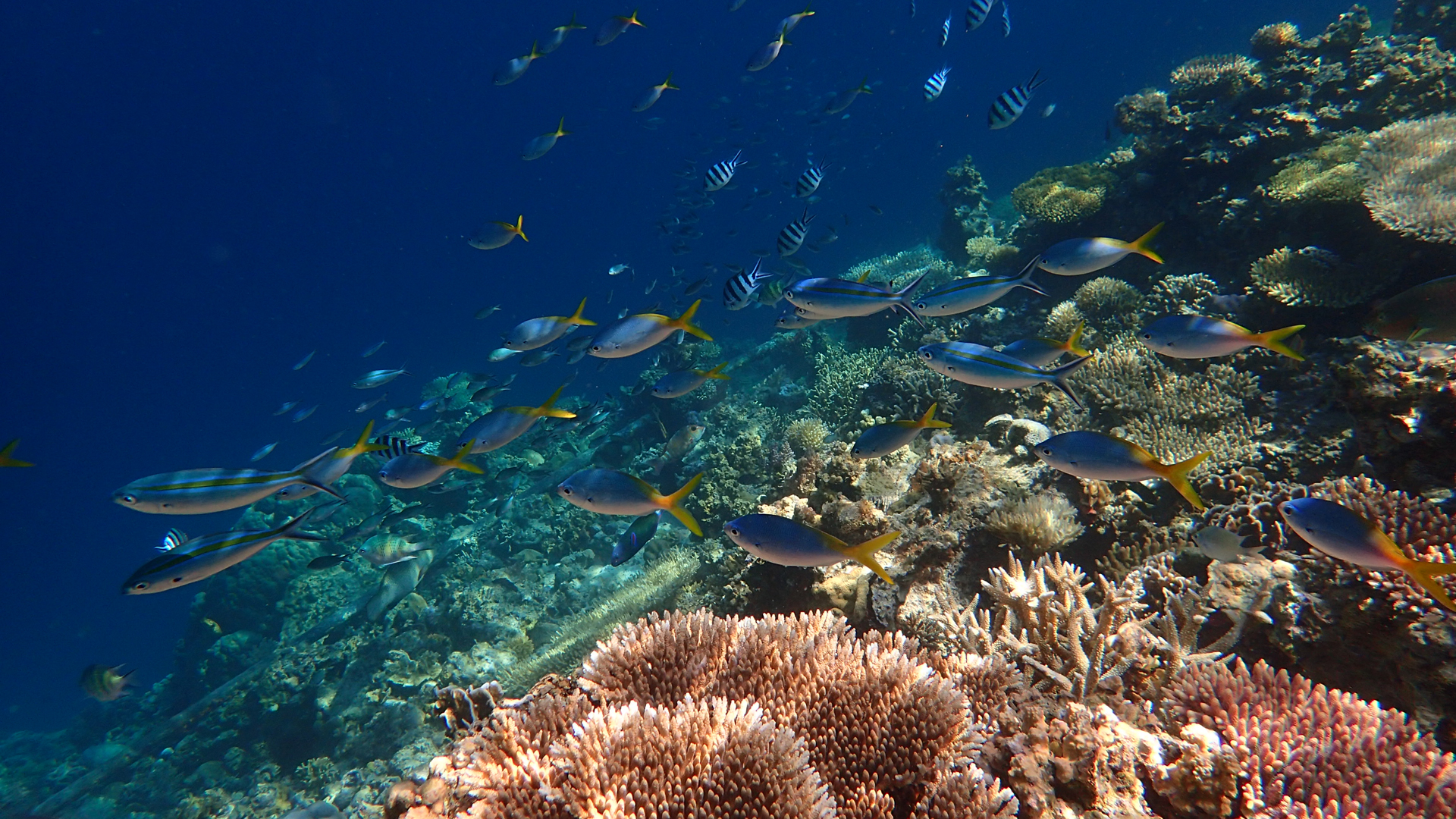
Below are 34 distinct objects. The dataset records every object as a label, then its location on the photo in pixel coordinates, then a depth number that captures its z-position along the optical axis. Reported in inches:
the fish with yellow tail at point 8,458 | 163.4
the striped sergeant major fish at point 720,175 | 321.4
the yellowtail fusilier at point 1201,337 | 142.5
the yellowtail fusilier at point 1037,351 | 175.6
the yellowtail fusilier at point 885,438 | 166.3
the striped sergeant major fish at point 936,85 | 370.3
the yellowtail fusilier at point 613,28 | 365.8
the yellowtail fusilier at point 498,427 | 185.0
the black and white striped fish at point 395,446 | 221.5
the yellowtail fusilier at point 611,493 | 139.3
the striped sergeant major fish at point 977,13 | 323.6
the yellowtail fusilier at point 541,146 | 391.5
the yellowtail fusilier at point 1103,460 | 111.5
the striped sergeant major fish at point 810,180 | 328.8
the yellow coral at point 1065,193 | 338.0
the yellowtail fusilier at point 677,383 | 246.2
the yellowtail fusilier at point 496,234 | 290.4
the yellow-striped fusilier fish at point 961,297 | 188.4
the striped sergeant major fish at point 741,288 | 234.2
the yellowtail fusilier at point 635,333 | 184.5
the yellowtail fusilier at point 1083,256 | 180.9
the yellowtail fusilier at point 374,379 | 399.5
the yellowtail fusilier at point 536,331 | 235.6
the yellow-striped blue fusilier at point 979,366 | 157.4
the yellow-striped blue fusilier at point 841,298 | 178.7
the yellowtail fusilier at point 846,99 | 491.8
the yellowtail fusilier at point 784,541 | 111.3
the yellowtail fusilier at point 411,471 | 188.1
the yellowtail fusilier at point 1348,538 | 81.4
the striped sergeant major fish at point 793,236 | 281.9
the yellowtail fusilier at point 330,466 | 192.4
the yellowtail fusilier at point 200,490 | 143.9
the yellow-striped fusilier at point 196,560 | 131.3
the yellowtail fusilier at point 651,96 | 415.5
